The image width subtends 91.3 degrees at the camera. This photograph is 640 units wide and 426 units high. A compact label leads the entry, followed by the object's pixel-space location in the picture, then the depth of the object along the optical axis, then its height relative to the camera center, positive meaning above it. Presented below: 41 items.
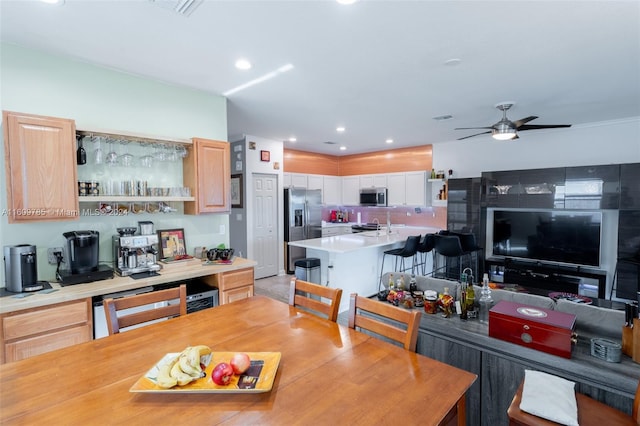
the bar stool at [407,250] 4.72 -0.79
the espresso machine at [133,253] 2.73 -0.48
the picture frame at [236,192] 5.82 +0.14
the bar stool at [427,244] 5.05 -0.73
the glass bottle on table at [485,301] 2.19 -0.73
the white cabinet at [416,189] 6.51 +0.22
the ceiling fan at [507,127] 3.75 +0.88
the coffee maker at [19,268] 2.22 -0.49
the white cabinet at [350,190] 7.68 +0.23
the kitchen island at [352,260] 4.29 -0.89
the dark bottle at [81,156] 2.63 +0.37
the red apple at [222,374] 1.09 -0.62
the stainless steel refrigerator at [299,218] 6.21 -0.39
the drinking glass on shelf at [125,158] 2.90 +0.39
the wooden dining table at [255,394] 0.96 -0.66
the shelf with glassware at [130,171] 2.71 +0.27
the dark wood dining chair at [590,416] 1.29 -0.95
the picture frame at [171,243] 3.16 -0.45
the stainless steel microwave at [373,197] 7.02 +0.05
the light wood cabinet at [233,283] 3.03 -0.84
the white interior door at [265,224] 5.88 -0.48
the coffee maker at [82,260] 2.43 -0.48
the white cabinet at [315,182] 7.27 +0.41
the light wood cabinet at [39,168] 2.23 +0.24
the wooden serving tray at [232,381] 1.06 -0.64
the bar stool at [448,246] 4.88 -0.73
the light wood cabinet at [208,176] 3.20 +0.25
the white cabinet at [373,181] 7.15 +0.43
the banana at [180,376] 1.08 -0.62
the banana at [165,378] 1.07 -0.62
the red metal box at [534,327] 1.70 -0.73
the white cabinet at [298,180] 6.95 +0.43
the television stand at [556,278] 4.70 -1.24
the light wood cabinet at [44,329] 2.00 -0.88
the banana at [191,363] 1.12 -0.60
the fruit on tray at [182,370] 1.08 -0.61
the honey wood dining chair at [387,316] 1.41 -0.59
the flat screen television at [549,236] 4.79 -0.61
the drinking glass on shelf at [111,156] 2.79 +0.39
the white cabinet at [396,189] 6.84 +0.23
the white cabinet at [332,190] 7.66 +0.23
